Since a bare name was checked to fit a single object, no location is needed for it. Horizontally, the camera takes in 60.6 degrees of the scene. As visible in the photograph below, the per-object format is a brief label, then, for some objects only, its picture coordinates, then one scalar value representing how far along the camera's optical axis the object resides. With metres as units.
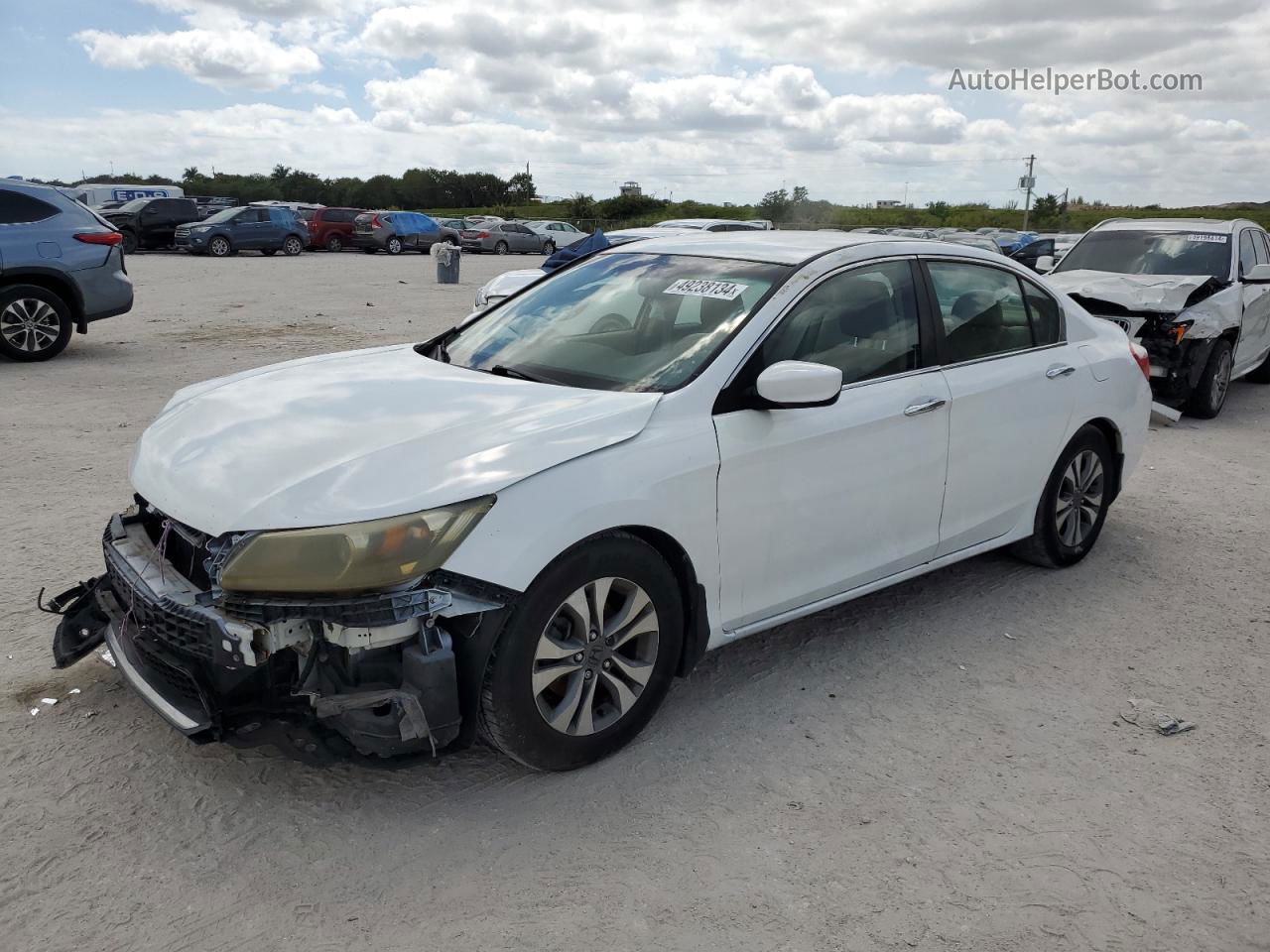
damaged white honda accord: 2.98
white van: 38.33
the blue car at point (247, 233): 30.27
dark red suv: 36.62
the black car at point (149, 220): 30.45
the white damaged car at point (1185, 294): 9.51
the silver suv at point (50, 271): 10.72
